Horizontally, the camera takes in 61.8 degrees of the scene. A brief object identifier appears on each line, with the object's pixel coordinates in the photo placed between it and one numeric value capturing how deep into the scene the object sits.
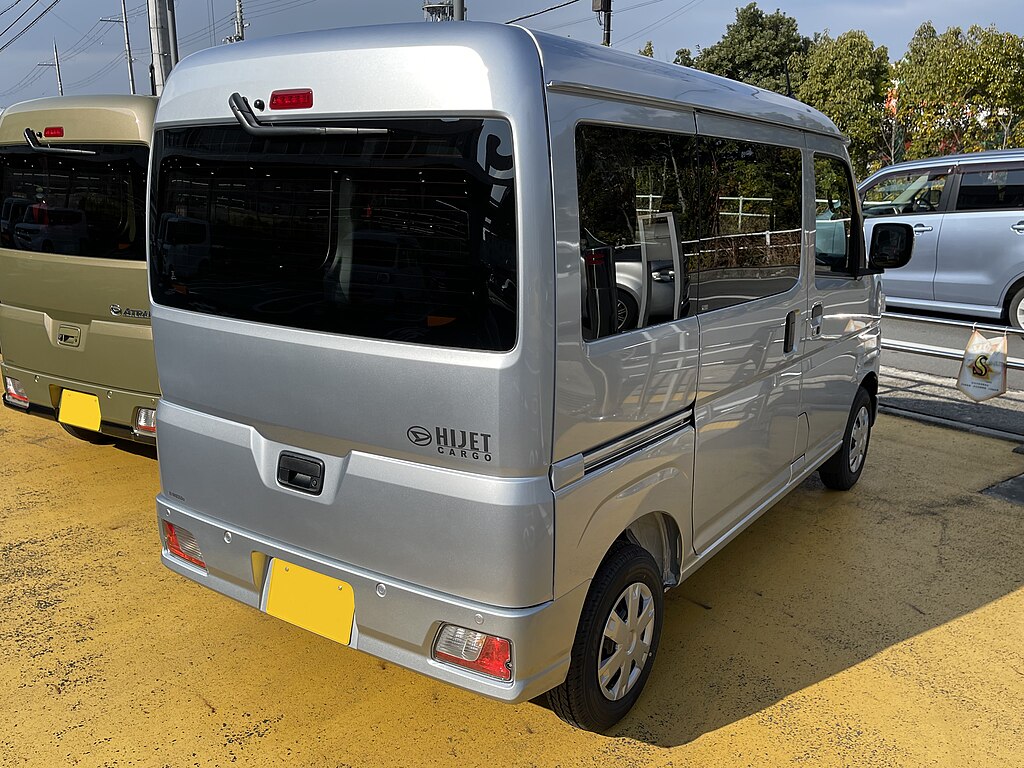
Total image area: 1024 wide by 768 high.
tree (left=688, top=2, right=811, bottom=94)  42.41
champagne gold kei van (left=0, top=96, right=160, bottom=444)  4.42
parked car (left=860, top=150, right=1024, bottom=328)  8.54
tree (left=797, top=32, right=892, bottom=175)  29.69
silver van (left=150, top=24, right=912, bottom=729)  2.17
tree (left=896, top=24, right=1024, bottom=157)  21.62
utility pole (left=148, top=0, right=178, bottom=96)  10.77
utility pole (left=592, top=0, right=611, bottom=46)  16.72
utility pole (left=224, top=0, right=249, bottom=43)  33.05
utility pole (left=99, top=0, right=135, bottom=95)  39.89
